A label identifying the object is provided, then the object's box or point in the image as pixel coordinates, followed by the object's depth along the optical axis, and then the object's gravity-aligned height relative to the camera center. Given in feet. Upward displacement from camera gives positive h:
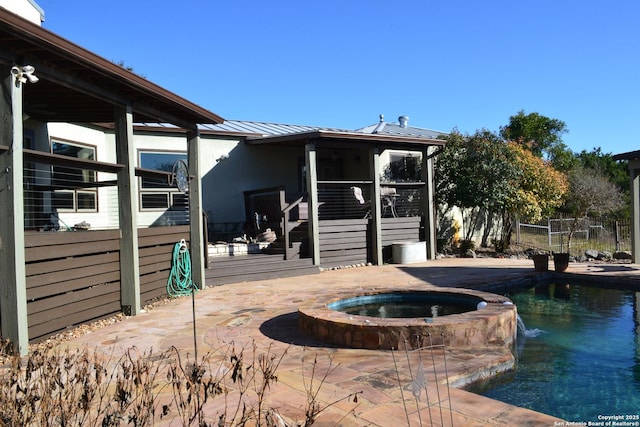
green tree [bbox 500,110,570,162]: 92.84 +15.24
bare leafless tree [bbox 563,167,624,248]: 67.97 +1.38
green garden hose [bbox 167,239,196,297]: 28.35 -3.25
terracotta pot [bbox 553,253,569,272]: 34.73 -3.97
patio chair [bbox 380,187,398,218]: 47.60 +1.39
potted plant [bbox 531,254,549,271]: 34.78 -3.99
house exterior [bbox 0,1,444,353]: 16.51 +2.05
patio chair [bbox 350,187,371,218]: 45.47 +1.31
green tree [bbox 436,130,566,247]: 48.70 +3.31
